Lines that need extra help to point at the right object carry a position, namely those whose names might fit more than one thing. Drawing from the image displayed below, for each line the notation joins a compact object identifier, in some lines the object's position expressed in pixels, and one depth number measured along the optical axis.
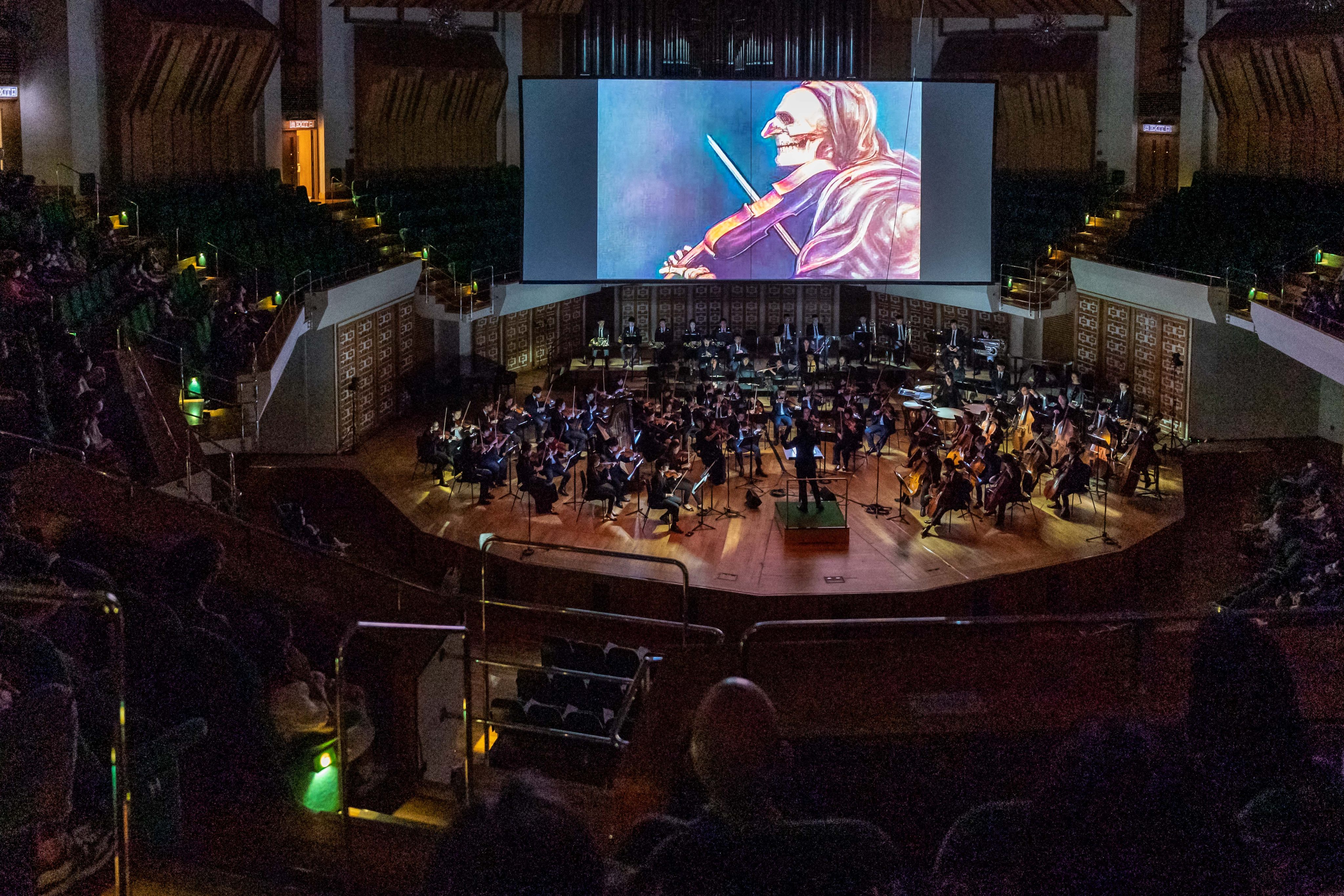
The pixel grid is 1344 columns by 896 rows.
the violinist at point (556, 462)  13.24
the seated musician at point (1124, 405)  15.70
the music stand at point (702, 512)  13.16
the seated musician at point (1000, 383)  17.30
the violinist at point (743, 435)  14.27
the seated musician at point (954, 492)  12.77
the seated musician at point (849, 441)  14.52
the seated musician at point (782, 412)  14.91
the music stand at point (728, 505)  13.80
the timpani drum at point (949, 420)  15.20
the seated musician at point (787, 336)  18.64
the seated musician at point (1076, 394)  16.34
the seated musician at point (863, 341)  18.94
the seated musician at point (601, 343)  21.03
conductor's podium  12.77
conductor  13.09
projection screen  17.38
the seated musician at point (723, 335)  19.23
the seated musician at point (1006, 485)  13.01
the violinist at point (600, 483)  13.09
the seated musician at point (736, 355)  18.67
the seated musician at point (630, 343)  19.83
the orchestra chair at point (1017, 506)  13.77
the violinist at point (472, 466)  13.71
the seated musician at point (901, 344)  20.17
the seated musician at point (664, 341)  18.97
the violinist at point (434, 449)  14.47
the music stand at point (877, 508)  13.97
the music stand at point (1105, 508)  12.77
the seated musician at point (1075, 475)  13.12
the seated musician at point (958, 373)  17.45
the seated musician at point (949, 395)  16.86
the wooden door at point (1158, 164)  20.34
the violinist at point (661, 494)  12.80
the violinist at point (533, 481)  13.16
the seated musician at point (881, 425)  15.20
